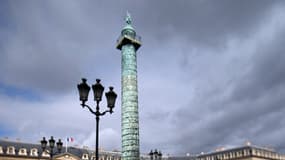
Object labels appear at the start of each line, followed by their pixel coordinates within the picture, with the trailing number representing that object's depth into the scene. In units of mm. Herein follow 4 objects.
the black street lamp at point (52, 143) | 13004
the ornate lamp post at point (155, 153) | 18368
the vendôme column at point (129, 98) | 22634
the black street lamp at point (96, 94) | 7392
